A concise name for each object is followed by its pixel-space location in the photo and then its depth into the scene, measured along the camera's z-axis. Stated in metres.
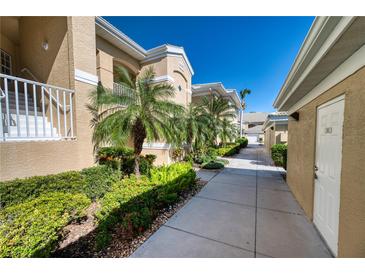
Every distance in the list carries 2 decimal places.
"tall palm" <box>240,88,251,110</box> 36.92
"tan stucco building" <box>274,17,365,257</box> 2.05
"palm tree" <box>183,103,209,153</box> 9.84
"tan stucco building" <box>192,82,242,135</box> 16.41
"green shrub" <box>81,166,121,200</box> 4.97
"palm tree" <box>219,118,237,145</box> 13.64
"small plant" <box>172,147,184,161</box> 10.34
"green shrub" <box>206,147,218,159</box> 11.47
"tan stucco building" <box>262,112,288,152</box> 12.31
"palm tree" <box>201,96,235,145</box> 13.62
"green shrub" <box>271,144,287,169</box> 9.74
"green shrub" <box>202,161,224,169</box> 9.22
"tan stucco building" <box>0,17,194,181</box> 4.20
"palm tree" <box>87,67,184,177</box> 5.32
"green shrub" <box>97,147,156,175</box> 6.74
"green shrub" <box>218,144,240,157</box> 13.77
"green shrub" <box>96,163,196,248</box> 3.25
